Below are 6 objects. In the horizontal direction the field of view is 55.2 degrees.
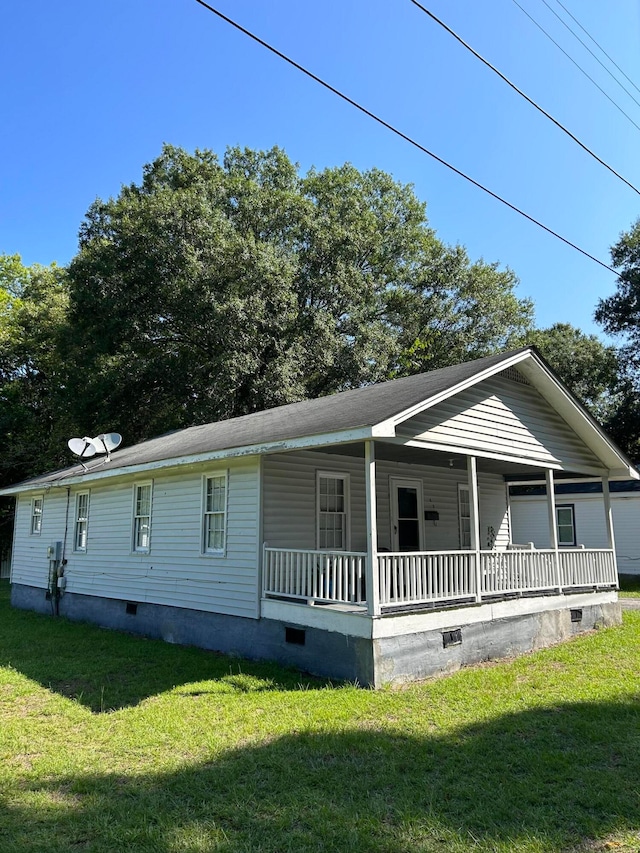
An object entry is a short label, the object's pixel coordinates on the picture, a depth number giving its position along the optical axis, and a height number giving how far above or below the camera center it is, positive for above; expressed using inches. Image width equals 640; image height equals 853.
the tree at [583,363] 1252.5 +350.5
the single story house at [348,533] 324.2 +1.8
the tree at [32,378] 1090.7 +301.1
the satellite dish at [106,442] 570.6 +86.5
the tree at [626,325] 1124.5 +384.2
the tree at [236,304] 883.4 +363.6
